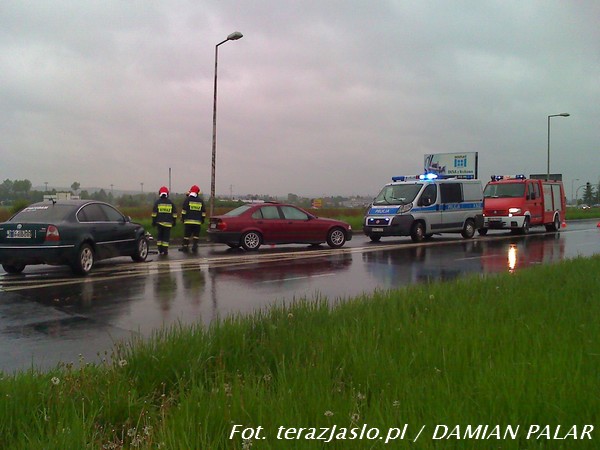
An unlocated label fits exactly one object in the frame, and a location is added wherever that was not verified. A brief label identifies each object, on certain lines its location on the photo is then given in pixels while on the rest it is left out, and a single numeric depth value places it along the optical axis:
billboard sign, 37.09
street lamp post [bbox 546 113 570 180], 44.88
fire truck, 25.20
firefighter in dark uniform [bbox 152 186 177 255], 16.39
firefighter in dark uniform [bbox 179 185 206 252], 17.56
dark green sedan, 11.22
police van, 20.61
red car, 17.30
